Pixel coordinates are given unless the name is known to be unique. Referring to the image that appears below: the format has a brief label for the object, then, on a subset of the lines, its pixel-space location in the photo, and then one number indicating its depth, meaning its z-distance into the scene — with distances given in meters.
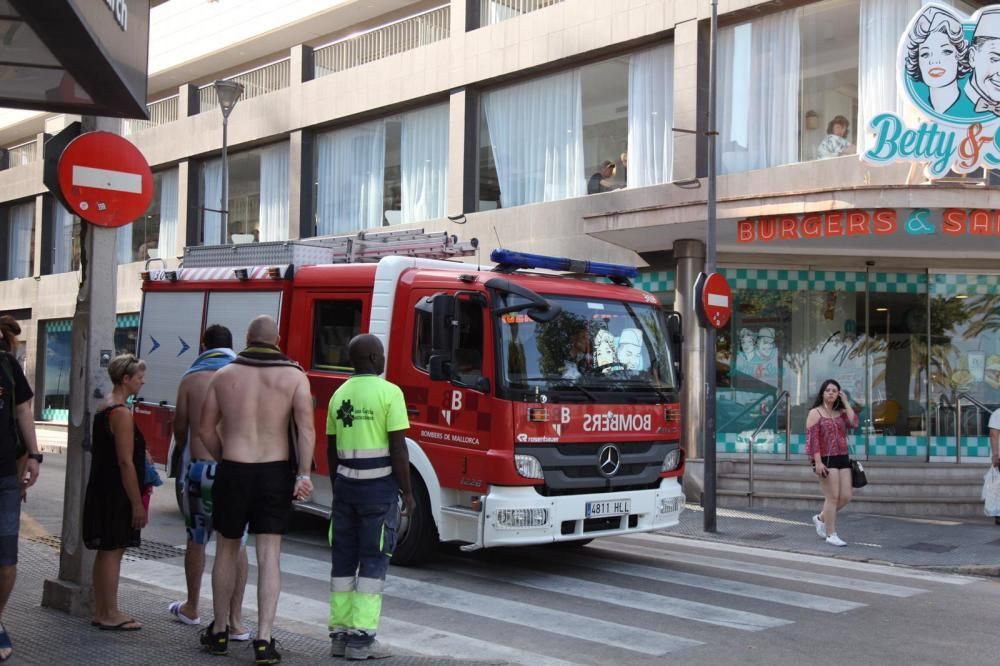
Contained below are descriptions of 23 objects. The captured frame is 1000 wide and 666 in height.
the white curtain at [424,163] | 21.64
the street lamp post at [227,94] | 19.97
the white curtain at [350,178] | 23.14
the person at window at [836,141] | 15.77
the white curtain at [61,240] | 34.47
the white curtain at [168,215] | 29.64
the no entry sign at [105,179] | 6.65
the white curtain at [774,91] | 16.41
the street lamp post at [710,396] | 12.72
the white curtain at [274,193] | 25.78
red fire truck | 8.81
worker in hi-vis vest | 6.23
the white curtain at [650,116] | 17.73
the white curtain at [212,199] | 27.95
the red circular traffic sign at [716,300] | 12.36
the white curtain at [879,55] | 15.47
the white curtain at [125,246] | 31.41
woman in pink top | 11.88
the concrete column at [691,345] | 16.47
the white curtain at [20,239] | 36.28
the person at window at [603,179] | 18.45
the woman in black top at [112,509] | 6.40
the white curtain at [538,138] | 19.19
